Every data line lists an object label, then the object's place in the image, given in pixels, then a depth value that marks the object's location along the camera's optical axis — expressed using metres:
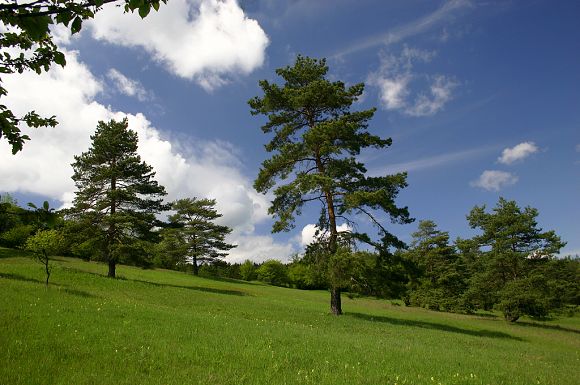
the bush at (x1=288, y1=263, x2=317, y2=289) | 85.09
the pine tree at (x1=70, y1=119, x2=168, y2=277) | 32.75
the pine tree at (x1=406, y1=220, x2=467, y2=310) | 50.00
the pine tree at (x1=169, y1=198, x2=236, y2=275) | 65.75
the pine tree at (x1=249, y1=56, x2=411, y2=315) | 22.88
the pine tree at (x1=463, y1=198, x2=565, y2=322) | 37.88
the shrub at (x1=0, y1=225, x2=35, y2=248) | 42.78
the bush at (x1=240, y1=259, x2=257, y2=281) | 91.81
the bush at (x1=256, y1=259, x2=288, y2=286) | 86.81
